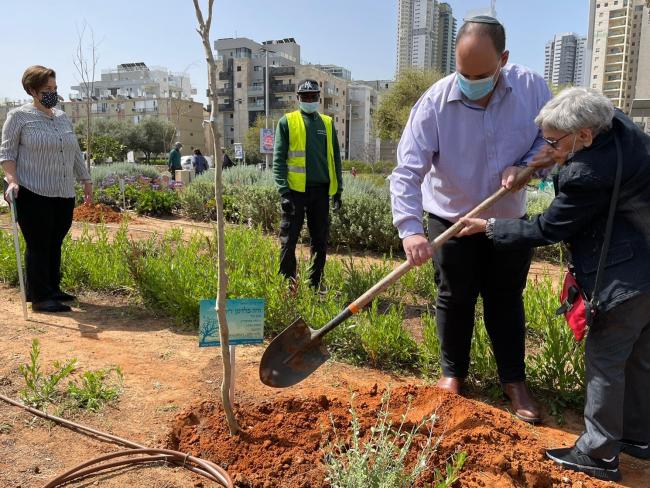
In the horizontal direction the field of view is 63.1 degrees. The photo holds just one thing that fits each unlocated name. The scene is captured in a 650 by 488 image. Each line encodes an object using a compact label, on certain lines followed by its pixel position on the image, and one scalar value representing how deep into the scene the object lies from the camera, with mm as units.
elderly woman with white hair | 1870
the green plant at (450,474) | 1487
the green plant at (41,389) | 2412
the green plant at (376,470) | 1566
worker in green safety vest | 4422
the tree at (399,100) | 36594
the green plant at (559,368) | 2625
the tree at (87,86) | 13867
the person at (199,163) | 15469
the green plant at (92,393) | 2430
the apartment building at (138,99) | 76438
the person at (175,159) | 15461
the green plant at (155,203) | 10086
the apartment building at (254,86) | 69000
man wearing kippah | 2316
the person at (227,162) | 15642
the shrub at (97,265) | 4410
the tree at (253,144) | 46256
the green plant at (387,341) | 2988
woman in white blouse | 3865
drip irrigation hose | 1828
